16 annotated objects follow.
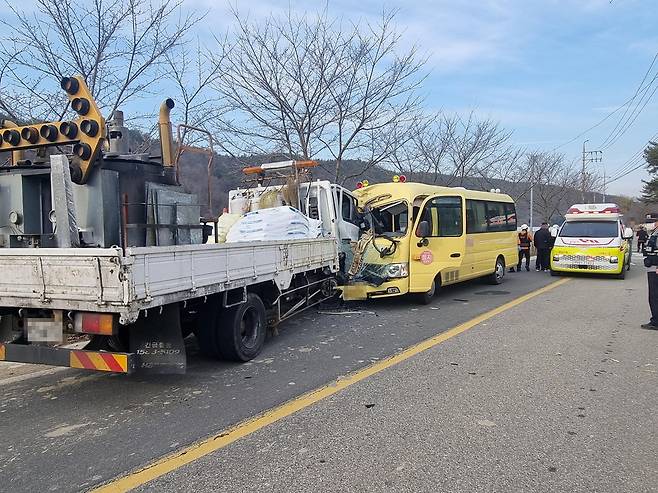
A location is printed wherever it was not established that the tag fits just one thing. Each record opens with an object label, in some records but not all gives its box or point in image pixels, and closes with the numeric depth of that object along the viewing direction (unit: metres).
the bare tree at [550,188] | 35.22
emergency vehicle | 14.27
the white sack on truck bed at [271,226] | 7.58
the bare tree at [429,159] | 23.22
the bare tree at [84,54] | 8.68
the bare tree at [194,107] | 11.35
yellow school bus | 9.52
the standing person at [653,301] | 7.61
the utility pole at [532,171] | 34.25
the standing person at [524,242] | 17.98
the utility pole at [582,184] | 43.59
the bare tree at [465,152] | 24.84
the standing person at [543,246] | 17.02
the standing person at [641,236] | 24.17
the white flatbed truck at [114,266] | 4.16
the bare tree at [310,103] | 14.17
